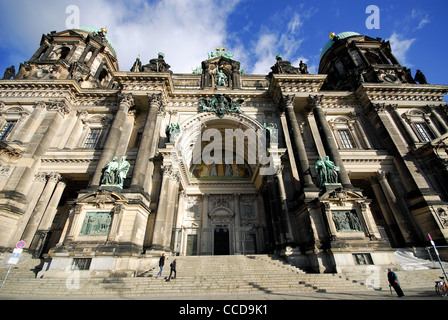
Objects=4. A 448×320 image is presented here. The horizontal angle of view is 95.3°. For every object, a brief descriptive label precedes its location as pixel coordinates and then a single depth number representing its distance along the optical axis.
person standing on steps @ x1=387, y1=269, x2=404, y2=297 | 6.75
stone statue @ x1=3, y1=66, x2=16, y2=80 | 19.66
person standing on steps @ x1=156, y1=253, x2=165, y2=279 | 9.75
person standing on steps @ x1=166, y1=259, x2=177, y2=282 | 9.15
